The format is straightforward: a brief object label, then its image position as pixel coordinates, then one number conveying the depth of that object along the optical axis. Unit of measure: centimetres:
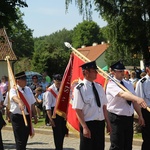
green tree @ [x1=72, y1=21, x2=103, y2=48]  10725
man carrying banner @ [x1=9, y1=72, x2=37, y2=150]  914
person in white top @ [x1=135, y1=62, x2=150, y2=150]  854
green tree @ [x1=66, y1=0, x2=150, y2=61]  2106
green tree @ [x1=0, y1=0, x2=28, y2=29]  1480
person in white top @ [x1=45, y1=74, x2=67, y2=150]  991
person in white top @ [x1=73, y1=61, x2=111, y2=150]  689
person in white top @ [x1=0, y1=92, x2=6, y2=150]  1023
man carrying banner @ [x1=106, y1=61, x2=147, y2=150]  770
